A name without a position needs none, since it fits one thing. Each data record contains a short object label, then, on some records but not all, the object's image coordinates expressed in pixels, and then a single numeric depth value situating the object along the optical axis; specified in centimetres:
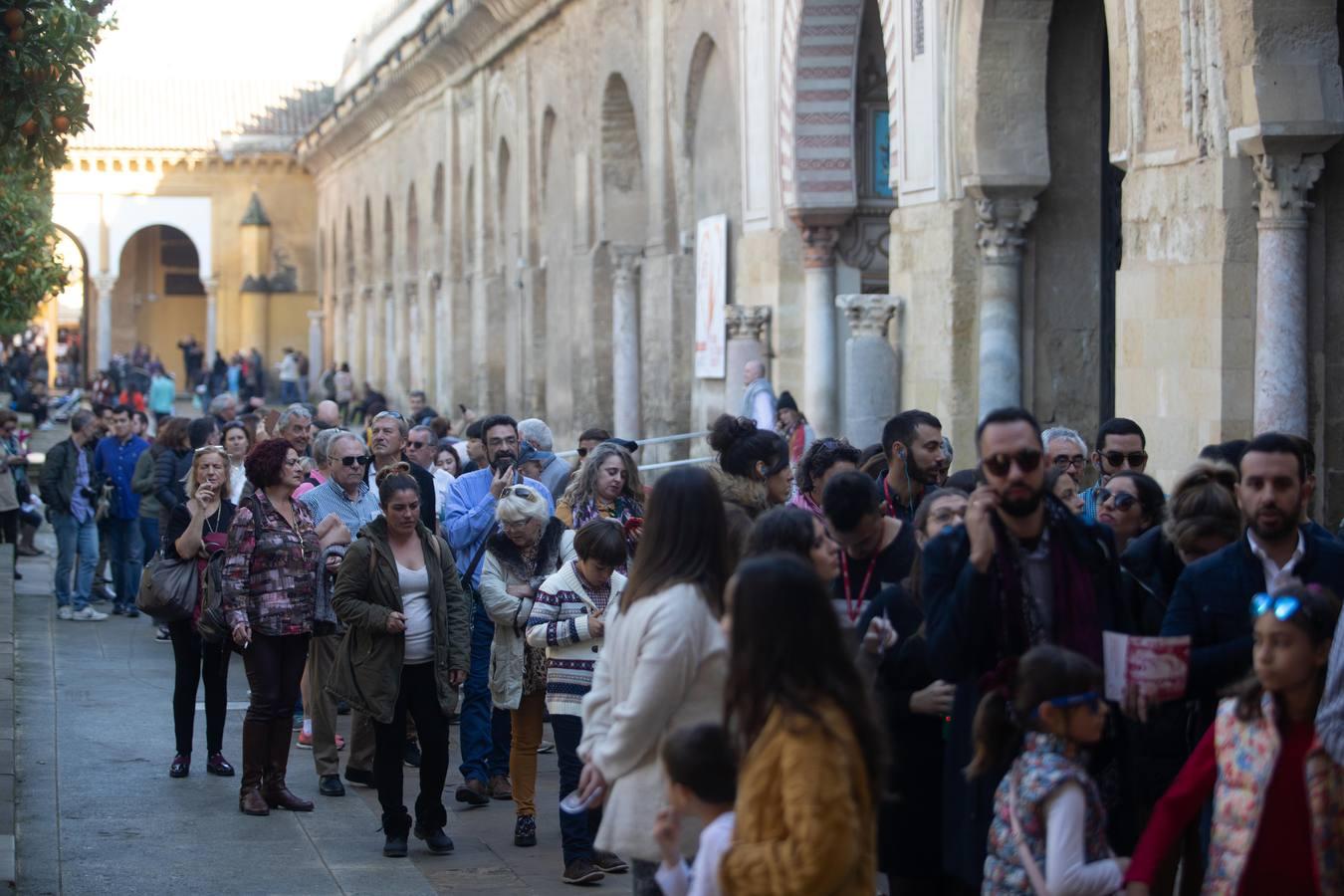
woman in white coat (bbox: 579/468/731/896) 803
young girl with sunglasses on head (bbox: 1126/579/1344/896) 702
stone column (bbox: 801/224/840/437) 2742
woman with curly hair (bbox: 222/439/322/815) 1432
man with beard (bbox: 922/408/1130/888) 764
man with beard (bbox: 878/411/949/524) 1244
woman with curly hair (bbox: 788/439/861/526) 1236
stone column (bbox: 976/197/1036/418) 2155
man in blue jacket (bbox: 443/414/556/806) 1486
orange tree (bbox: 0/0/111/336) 1260
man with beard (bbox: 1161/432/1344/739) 847
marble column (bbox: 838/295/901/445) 2380
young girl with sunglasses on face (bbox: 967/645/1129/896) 721
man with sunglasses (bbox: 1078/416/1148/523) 1375
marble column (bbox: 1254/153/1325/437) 1571
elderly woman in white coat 1352
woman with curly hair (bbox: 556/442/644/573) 1421
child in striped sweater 1206
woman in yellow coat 633
